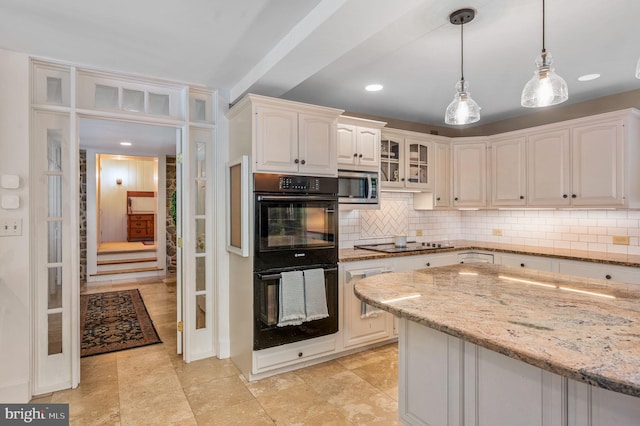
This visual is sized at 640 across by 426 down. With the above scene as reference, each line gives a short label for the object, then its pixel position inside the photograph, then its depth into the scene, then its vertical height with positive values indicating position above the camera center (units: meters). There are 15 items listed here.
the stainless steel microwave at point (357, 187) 3.52 +0.26
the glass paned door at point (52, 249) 2.65 -0.28
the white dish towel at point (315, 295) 2.89 -0.68
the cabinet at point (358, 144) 3.49 +0.70
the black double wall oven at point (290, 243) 2.77 -0.25
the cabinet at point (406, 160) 3.96 +0.62
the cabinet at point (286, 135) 2.78 +0.65
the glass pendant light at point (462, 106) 2.06 +0.63
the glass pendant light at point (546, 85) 1.71 +0.63
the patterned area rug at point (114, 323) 3.55 -1.30
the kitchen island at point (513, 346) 1.06 -0.41
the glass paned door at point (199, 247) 3.22 -0.31
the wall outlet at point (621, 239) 3.47 -0.27
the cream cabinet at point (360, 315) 3.25 -0.97
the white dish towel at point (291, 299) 2.79 -0.69
